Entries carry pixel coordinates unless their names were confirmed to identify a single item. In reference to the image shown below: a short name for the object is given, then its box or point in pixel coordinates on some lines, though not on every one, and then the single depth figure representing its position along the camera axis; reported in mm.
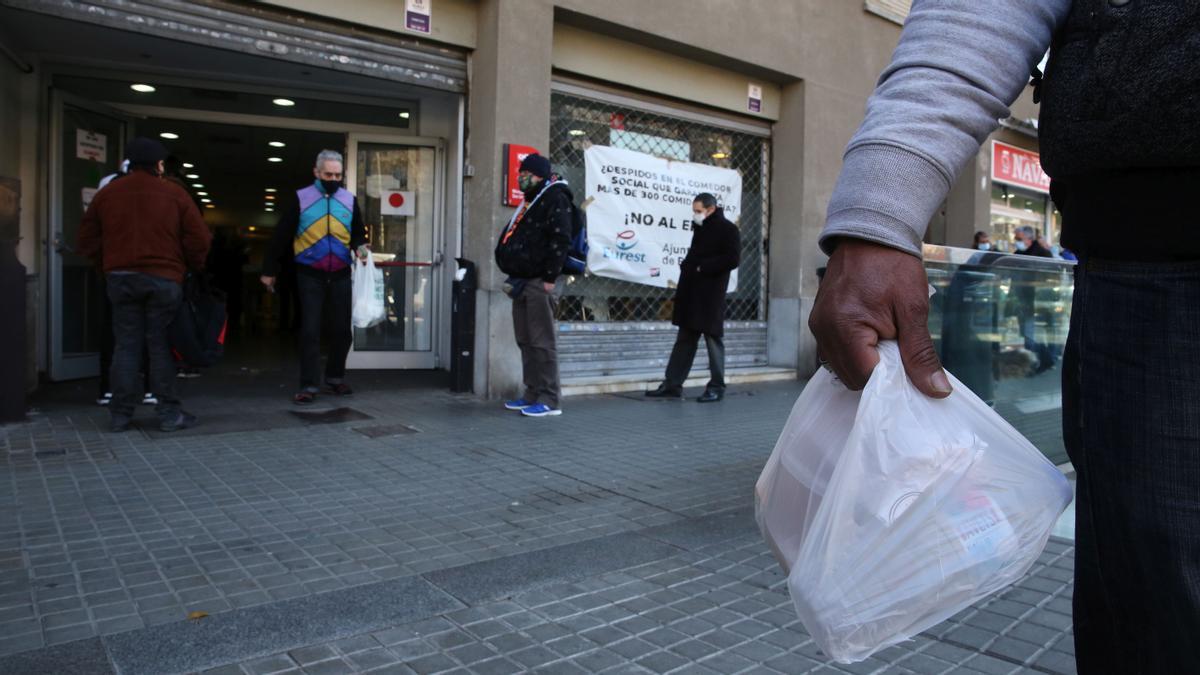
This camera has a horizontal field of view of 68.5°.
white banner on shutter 9180
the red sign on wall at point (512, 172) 7629
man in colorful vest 7109
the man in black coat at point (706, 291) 8055
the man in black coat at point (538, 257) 6727
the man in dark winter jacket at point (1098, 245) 1252
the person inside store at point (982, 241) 12834
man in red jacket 5715
